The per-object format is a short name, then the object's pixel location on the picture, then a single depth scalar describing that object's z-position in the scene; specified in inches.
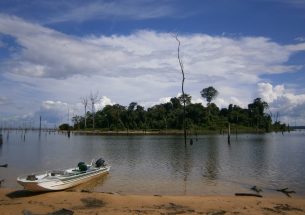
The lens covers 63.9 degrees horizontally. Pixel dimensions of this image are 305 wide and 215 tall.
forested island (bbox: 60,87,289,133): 3002.7
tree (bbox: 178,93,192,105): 3104.9
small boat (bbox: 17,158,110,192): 477.1
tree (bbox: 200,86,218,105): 3470.1
